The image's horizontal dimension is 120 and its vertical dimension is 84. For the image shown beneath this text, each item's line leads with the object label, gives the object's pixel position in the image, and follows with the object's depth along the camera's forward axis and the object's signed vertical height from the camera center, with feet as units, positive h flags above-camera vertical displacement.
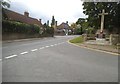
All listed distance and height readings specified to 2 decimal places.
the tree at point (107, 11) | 45.26 +13.57
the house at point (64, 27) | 153.42 +19.04
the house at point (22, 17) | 67.30 +17.92
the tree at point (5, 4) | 41.71 +16.87
